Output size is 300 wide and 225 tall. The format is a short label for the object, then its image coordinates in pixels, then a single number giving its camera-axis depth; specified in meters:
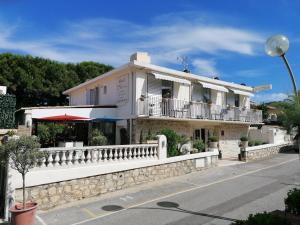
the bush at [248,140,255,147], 20.56
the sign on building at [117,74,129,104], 15.23
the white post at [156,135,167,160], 11.70
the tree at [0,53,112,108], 25.76
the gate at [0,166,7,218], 7.56
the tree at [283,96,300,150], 5.99
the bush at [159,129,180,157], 12.86
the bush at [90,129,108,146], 12.42
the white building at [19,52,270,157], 14.55
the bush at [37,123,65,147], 17.90
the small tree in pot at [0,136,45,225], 6.57
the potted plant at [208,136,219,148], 16.14
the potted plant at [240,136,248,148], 18.10
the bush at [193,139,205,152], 15.35
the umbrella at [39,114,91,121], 12.46
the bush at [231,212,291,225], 4.25
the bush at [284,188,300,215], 5.34
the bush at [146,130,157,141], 13.64
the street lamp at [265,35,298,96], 5.78
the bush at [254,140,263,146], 20.67
